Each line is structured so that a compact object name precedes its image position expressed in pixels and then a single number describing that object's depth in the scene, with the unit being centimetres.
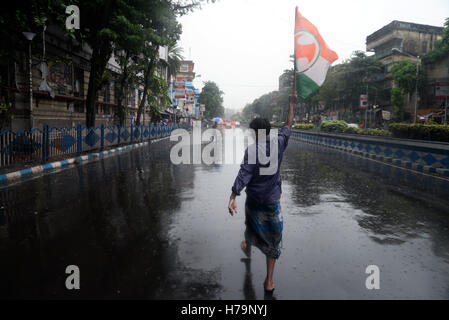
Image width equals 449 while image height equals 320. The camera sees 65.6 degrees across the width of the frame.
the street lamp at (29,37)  1256
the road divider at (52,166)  953
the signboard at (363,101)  5716
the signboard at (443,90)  3638
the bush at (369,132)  3292
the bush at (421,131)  2413
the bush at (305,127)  5218
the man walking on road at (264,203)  355
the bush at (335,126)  4016
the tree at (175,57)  3883
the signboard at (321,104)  7019
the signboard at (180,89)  4523
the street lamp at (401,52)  6102
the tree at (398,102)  5425
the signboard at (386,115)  5696
